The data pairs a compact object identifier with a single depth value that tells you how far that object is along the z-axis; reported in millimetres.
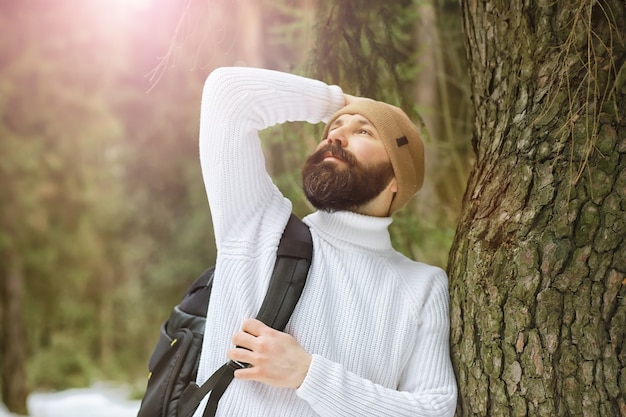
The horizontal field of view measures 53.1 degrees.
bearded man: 1609
